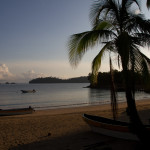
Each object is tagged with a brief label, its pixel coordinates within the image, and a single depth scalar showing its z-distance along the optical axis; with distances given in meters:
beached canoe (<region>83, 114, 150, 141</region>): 6.91
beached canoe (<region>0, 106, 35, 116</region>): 20.10
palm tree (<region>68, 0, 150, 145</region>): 4.53
